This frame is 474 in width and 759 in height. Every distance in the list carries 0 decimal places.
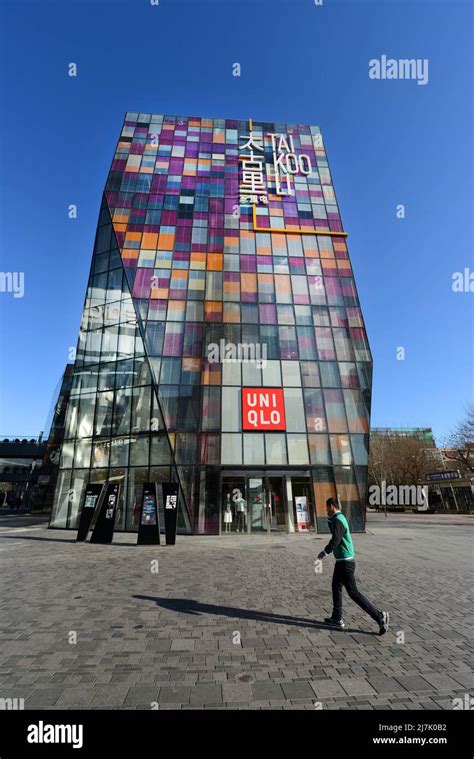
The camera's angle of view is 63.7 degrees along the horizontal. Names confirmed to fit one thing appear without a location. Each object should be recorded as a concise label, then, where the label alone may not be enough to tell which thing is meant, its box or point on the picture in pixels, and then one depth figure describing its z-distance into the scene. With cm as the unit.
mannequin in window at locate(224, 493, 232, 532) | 2180
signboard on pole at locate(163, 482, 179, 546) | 1645
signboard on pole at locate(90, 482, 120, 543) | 1758
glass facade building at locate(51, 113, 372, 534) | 2252
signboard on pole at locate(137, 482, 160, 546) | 1698
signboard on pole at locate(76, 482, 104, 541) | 1792
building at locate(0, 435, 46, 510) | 5697
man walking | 621
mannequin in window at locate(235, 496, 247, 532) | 2183
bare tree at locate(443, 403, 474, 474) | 4259
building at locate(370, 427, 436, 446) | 8931
